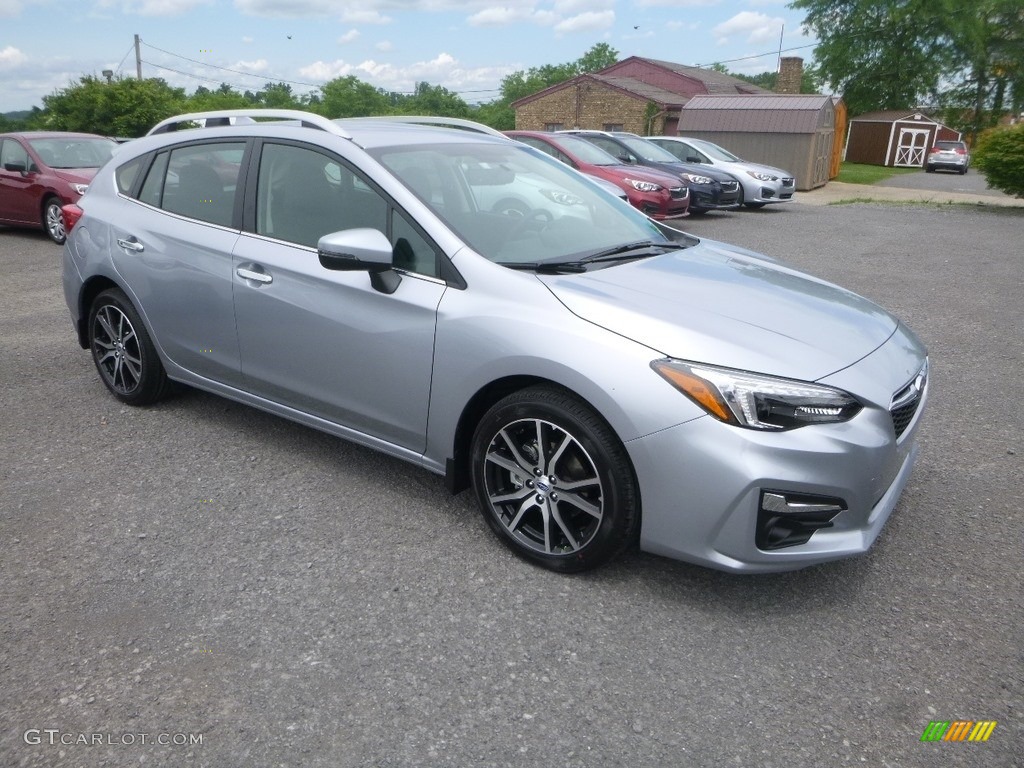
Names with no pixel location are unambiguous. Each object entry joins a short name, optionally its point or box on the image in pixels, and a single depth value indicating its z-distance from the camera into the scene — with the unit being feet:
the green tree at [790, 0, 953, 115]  183.93
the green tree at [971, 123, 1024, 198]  58.18
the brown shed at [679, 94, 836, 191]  82.43
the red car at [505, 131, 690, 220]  44.39
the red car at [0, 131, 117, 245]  37.88
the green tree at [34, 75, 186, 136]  90.43
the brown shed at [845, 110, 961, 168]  168.86
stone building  125.90
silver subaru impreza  9.39
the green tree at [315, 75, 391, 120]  324.39
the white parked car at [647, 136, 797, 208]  58.39
